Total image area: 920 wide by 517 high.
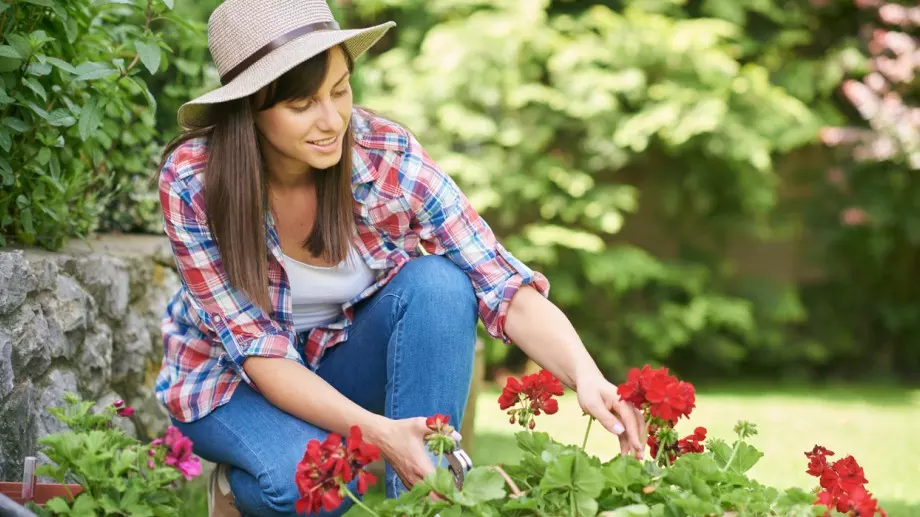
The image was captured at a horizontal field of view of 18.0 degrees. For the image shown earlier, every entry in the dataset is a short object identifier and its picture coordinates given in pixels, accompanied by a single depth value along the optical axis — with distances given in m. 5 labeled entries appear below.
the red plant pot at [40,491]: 4.00
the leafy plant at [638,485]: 3.86
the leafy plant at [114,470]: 3.89
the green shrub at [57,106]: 4.48
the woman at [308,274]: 4.32
